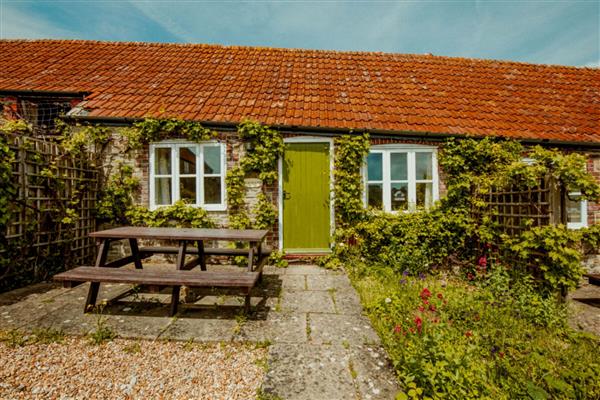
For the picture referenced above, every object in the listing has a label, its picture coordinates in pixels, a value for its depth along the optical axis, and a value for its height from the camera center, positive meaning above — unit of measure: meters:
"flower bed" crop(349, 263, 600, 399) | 2.31 -1.47
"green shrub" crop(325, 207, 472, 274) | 5.96 -0.74
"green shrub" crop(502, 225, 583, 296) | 3.97 -0.81
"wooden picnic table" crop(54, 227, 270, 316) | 3.30 -0.87
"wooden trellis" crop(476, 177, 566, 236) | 4.22 -0.09
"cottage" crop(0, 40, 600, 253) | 6.32 +2.11
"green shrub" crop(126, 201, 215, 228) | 6.13 -0.30
